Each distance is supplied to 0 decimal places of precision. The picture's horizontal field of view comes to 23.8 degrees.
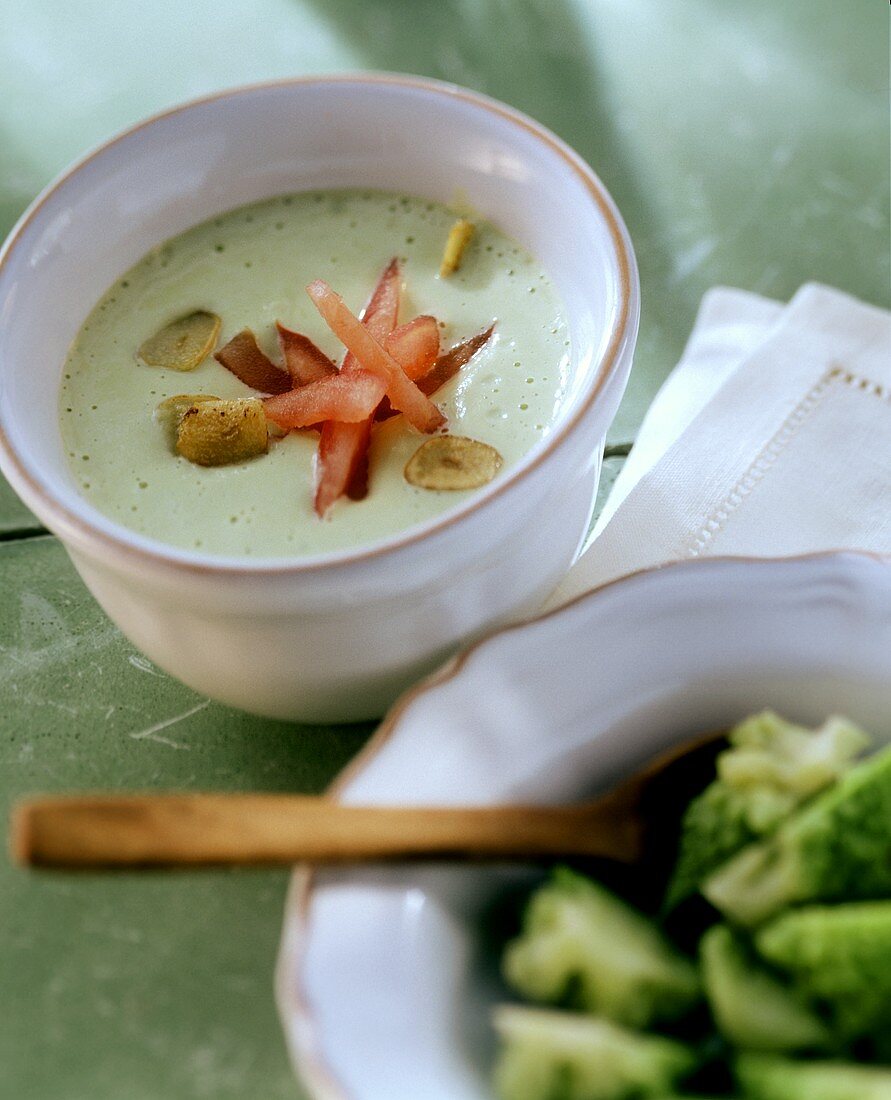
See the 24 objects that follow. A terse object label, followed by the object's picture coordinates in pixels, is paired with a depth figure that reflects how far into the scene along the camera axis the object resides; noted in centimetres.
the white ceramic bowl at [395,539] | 40
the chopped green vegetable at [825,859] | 37
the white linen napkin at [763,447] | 47
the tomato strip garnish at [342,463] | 43
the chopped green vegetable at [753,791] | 38
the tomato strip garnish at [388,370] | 44
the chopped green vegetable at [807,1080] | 34
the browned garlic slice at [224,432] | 44
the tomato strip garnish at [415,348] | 45
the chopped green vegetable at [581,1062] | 35
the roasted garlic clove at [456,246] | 48
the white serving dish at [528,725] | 36
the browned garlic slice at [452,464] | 43
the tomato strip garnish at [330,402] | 43
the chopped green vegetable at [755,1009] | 36
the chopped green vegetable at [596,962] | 36
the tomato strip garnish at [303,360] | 45
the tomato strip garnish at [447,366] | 45
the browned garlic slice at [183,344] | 46
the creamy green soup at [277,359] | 43
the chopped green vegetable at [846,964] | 35
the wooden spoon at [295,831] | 35
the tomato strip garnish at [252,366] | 45
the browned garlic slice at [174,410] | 45
